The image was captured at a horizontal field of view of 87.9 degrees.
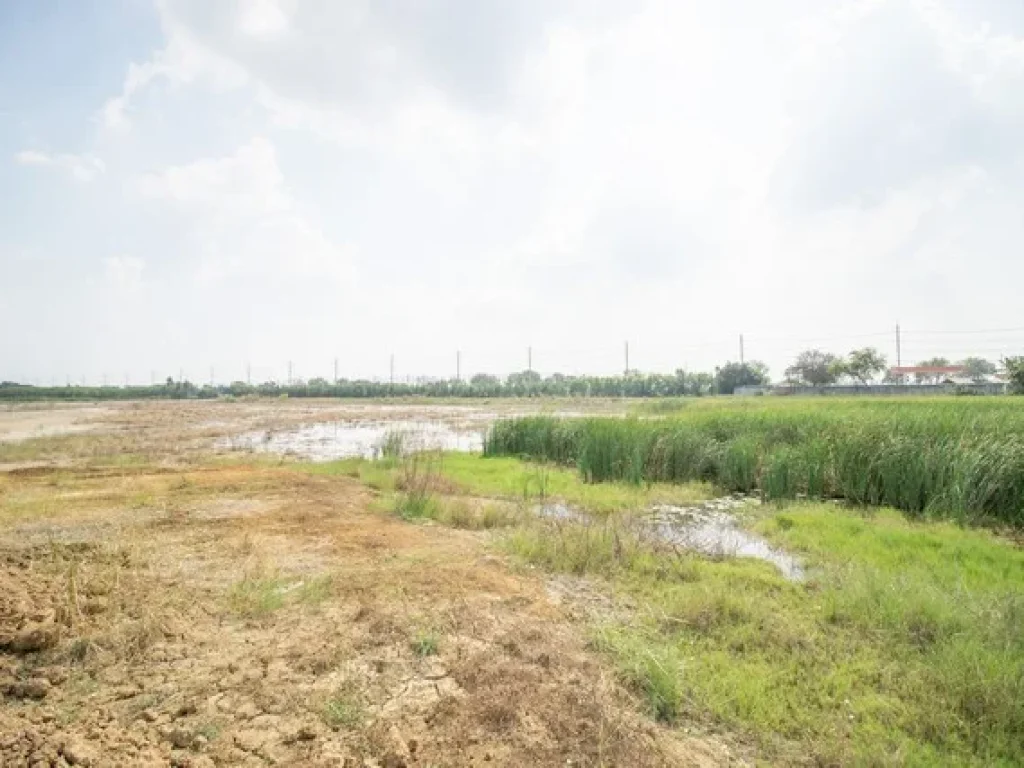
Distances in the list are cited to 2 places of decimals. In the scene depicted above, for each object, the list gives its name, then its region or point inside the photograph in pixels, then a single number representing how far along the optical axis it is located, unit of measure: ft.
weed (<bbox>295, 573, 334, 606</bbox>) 18.31
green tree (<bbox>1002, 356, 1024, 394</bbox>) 122.11
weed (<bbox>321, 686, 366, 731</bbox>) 11.78
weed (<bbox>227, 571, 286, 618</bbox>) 17.34
